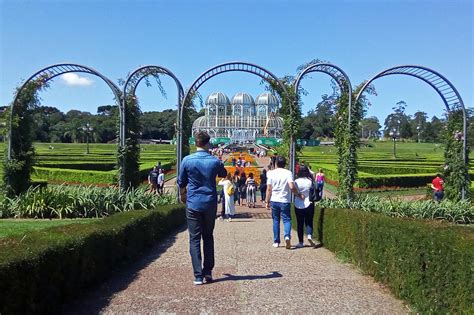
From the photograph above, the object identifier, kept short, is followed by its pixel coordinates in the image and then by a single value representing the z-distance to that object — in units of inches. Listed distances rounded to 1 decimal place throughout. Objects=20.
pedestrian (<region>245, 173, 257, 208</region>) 709.9
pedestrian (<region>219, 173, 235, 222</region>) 525.3
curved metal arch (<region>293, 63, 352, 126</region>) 552.4
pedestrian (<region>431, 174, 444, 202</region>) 621.0
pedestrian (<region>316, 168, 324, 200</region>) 707.4
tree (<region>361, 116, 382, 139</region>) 5182.1
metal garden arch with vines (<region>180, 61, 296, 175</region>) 564.1
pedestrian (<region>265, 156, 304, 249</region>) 303.6
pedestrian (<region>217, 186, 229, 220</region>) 556.5
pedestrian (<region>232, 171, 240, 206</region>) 737.0
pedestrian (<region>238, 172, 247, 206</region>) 740.0
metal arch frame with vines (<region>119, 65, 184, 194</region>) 577.0
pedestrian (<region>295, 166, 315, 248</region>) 321.4
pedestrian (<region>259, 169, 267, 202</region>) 722.8
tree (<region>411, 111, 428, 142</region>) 4010.3
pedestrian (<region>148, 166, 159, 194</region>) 775.1
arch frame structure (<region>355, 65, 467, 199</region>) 565.9
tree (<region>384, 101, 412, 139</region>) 4315.9
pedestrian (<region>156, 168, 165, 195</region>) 786.2
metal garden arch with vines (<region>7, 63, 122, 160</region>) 554.6
